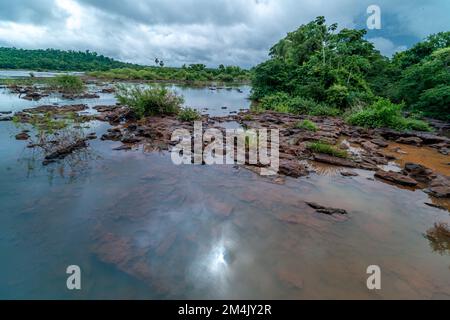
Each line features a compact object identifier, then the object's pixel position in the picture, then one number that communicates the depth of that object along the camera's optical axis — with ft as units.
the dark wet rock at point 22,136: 28.49
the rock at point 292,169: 22.09
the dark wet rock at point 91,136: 29.87
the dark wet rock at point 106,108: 48.37
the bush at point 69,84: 75.19
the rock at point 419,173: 21.70
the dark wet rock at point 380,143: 33.04
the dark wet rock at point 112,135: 30.32
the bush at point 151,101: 42.14
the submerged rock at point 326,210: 15.80
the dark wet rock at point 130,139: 29.64
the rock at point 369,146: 30.31
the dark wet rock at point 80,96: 64.15
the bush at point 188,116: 42.60
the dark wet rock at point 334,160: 24.64
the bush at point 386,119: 40.42
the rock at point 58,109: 43.34
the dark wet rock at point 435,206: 17.13
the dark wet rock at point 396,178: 20.66
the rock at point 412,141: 34.47
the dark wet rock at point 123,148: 26.67
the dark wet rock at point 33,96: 57.98
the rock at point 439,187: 18.76
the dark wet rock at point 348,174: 22.25
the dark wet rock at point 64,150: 22.59
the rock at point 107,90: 85.54
